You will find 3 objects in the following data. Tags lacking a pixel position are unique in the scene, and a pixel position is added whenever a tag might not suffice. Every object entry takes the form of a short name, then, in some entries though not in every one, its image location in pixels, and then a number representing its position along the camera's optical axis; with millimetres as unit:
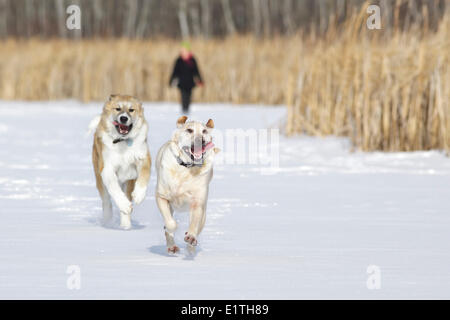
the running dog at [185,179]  10891
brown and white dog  13141
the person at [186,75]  40031
